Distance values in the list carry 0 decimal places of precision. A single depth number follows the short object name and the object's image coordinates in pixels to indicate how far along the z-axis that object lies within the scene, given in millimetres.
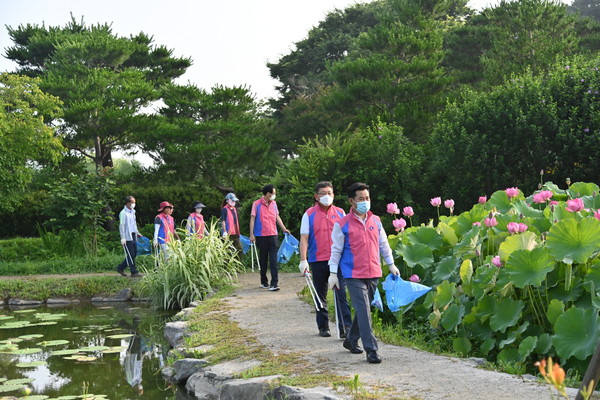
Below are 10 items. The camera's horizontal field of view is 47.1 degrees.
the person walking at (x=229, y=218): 12641
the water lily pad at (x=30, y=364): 7996
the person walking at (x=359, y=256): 5918
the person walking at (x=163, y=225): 12844
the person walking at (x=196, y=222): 12866
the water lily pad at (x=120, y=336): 9820
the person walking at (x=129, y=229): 13977
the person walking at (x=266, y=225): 10609
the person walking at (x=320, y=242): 7055
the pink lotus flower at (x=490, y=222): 7070
